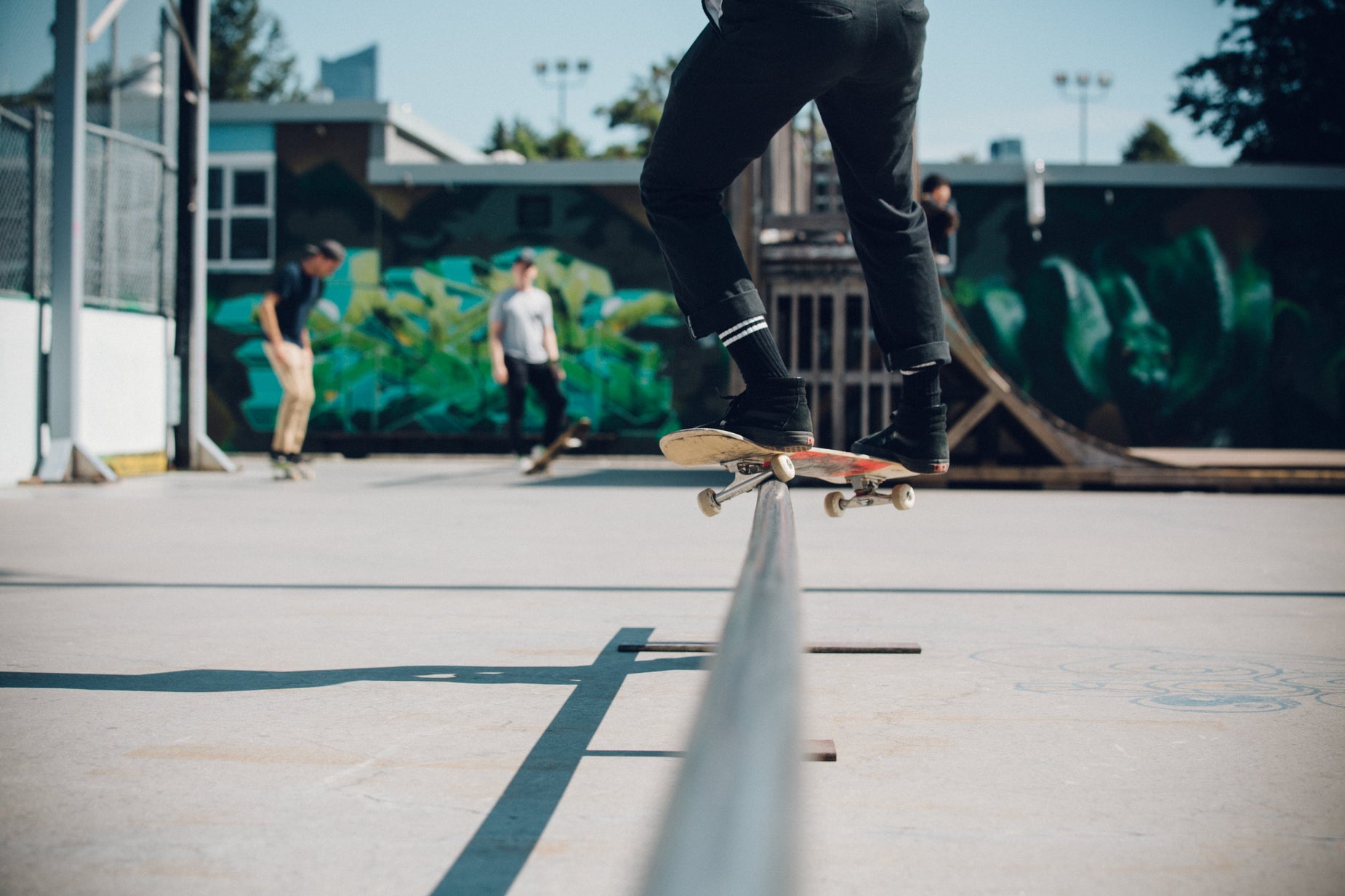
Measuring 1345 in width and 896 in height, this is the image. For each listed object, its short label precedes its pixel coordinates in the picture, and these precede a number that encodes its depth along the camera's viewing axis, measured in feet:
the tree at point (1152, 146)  252.21
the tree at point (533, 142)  200.85
